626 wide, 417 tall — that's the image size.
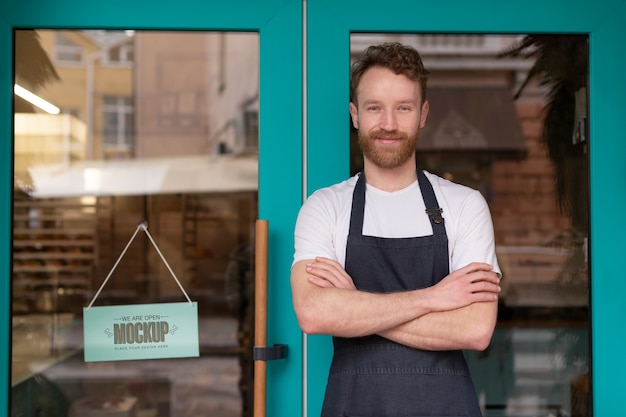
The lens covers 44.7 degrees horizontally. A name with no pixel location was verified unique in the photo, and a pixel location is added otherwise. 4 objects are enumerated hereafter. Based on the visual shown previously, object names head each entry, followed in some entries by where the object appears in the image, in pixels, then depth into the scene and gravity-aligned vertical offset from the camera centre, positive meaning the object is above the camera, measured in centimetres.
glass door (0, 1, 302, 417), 221 +18
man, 164 -13
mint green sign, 219 -35
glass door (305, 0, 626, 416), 221 +36
